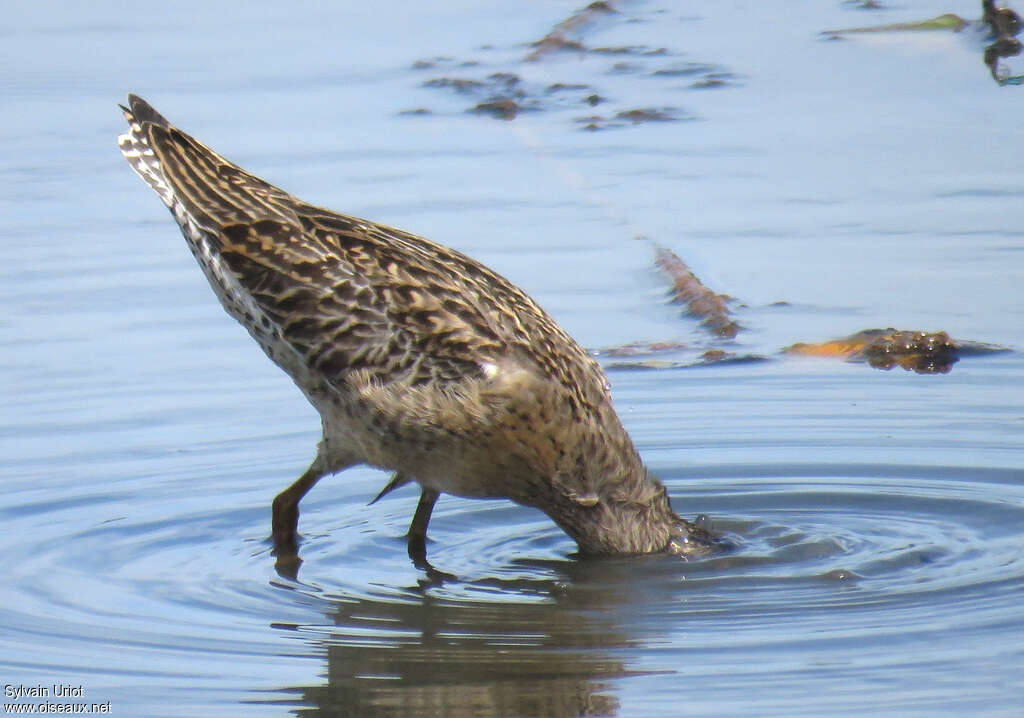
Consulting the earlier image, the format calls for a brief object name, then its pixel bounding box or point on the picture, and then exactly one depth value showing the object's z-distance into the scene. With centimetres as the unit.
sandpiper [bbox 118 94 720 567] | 1485
